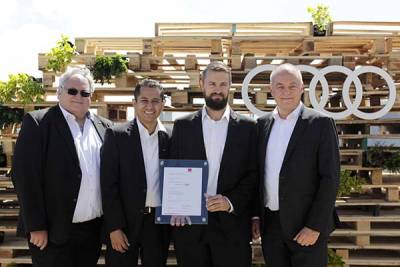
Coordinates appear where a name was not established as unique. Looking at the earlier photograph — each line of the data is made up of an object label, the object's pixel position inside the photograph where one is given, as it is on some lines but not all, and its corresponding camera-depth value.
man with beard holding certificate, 2.77
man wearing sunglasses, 2.63
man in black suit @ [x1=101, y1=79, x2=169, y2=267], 2.77
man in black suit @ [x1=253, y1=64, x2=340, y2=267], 2.58
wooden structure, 4.33
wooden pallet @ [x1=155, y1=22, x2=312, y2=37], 4.61
